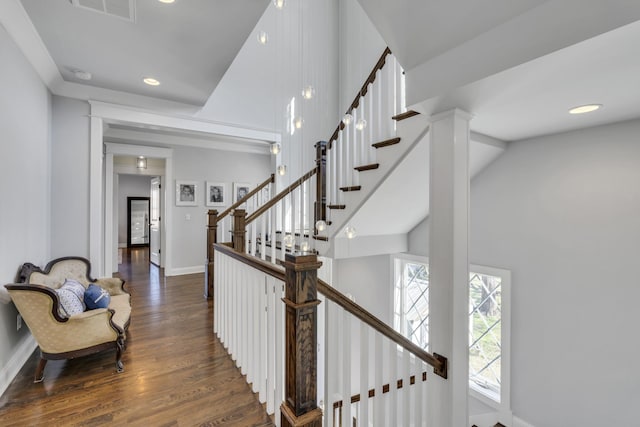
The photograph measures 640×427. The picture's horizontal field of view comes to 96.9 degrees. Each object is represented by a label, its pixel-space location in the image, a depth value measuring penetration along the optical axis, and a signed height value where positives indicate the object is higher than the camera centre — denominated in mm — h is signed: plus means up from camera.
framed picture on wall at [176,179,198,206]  5582 +410
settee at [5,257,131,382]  2029 -855
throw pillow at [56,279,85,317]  2221 -717
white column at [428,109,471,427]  1614 -310
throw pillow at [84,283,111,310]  2514 -761
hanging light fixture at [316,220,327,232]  2671 -110
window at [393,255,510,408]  2865 -1291
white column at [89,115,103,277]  3477 +225
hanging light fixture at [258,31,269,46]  1895 +1189
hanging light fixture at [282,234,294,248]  2645 -247
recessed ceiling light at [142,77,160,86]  3230 +1534
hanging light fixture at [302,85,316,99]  2027 +869
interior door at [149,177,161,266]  6395 -232
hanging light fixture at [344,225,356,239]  2779 -181
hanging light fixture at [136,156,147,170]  6090 +1093
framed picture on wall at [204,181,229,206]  5859 +414
